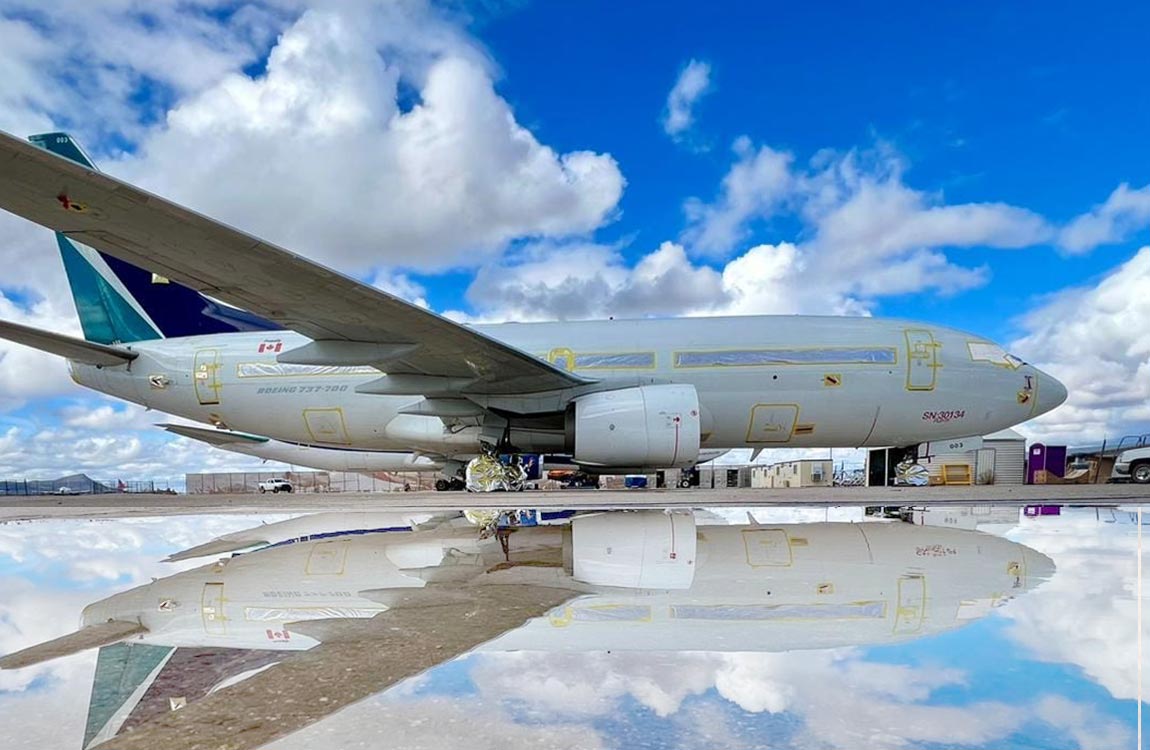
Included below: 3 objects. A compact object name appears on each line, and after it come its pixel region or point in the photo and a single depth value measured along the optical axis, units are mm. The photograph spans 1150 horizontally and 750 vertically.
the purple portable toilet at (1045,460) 21766
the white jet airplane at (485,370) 7254
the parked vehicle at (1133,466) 17656
